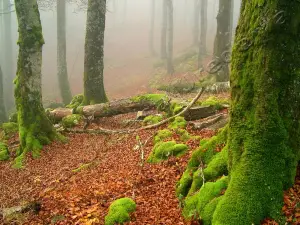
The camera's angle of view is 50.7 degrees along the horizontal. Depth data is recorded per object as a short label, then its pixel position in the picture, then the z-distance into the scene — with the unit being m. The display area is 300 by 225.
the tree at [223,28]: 17.03
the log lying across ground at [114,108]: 12.46
